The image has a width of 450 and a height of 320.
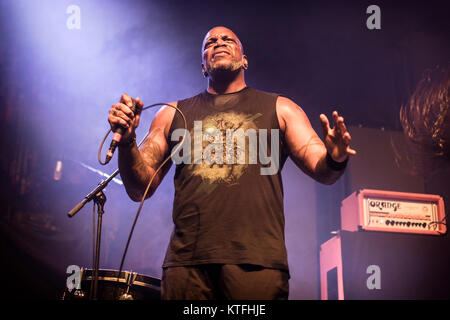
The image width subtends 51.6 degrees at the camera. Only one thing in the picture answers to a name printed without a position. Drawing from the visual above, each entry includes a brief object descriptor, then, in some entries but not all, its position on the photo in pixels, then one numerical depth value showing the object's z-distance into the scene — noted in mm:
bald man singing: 1785
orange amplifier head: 3863
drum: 2641
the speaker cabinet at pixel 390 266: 3652
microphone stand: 2307
